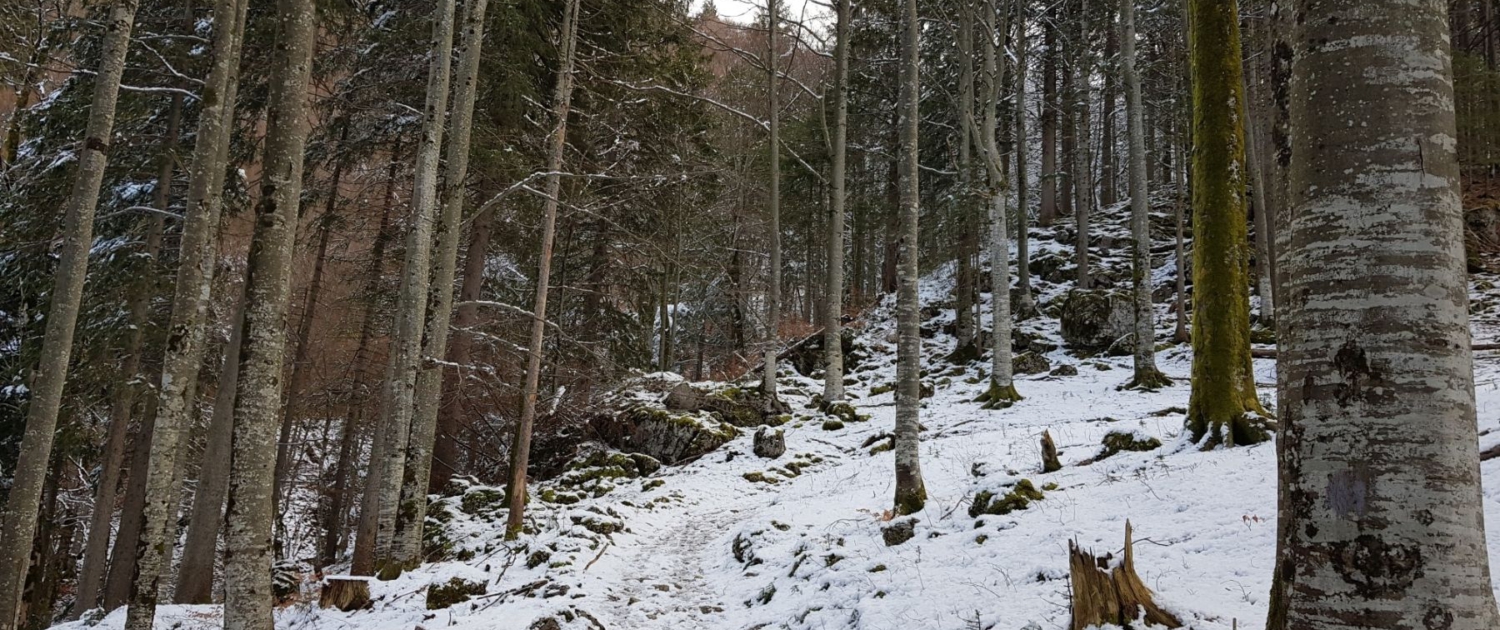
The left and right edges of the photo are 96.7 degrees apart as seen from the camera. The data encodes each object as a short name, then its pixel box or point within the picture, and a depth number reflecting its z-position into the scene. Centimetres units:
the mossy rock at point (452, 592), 618
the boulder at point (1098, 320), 1620
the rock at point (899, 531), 591
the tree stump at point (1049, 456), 668
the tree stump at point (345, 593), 639
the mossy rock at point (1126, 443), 653
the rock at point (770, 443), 1199
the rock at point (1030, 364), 1534
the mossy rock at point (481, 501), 989
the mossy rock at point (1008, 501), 565
